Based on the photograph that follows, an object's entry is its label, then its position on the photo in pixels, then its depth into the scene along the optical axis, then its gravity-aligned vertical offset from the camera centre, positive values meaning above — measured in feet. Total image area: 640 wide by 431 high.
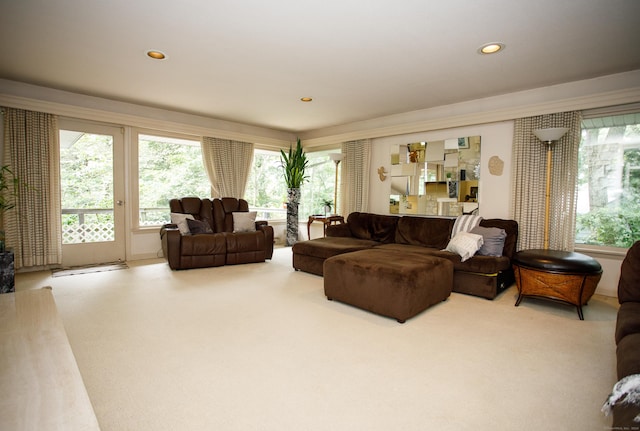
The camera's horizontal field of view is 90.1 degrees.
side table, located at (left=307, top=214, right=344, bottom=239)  19.35 -1.09
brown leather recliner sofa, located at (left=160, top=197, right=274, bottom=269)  14.43 -1.83
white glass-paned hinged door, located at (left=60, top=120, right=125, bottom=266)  15.17 +0.30
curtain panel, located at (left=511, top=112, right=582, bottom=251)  12.10 +0.90
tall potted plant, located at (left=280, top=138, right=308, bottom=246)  20.70 +1.13
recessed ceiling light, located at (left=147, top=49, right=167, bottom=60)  10.04 +4.64
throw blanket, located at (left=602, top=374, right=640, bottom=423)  3.70 -2.23
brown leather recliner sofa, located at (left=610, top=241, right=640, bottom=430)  3.61 -2.15
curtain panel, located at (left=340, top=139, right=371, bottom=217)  18.88 +1.60
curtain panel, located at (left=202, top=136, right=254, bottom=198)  19.26 +2.25
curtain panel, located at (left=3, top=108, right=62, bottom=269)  13.39 +0.46
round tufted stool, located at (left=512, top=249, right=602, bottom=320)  9.35 -2.16
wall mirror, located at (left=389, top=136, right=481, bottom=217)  14.82 +1.29
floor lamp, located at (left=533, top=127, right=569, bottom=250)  11.45 +2.36
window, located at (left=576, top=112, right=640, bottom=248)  11.50 +0.88
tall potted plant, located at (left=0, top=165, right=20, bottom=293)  9.76 -0.05
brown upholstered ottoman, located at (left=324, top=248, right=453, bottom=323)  8.98 -2.40
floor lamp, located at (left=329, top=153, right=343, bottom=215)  19.80 +1.15
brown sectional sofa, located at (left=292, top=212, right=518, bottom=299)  11.33 -1.91
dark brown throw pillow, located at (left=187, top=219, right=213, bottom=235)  15.58 -1.32
